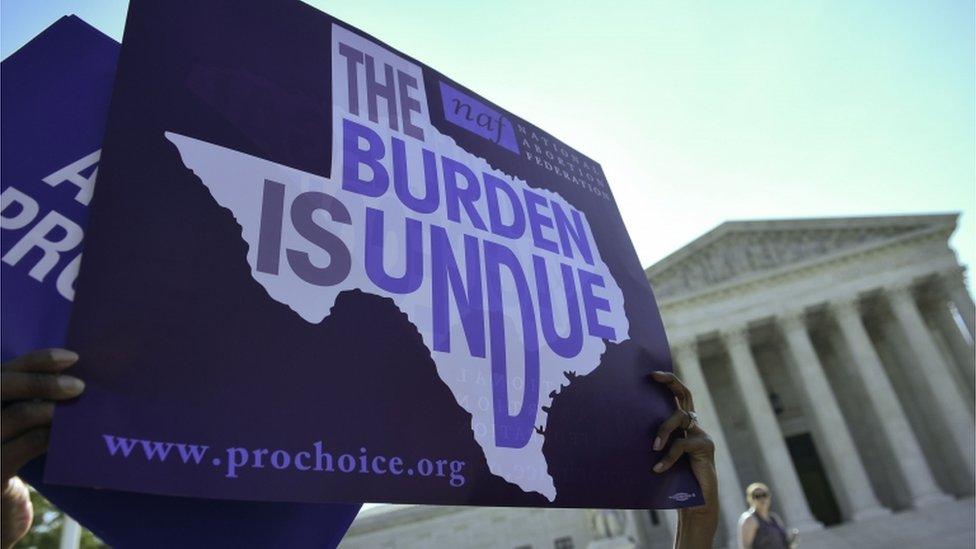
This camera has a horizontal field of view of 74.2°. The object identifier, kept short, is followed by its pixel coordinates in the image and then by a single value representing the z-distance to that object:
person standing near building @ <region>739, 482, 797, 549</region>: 7.36
